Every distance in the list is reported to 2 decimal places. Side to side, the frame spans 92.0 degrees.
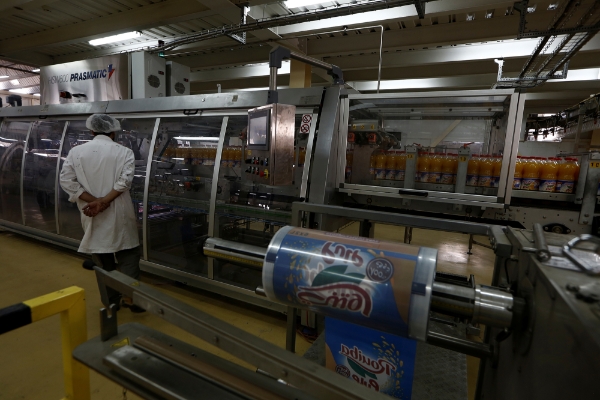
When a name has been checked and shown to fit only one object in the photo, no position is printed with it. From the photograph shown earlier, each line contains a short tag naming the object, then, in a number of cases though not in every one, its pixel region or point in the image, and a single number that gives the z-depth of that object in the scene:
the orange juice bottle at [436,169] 2.34
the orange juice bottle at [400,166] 2.45
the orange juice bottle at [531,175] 2.12
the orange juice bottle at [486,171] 2.18
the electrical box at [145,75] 3.53
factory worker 2.48
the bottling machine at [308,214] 0.72
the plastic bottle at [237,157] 3.27
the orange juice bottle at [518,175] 2.17
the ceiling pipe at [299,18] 2.58
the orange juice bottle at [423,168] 2.35
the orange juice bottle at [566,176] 2.02
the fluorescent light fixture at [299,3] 3.43
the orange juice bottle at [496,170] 2.17
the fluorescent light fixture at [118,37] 5.16
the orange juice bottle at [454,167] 2.29
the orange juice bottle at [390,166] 2.49
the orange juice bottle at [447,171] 2.30
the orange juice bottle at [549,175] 2.07
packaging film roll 0.75
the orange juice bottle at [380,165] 2.53
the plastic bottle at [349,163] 2.77
